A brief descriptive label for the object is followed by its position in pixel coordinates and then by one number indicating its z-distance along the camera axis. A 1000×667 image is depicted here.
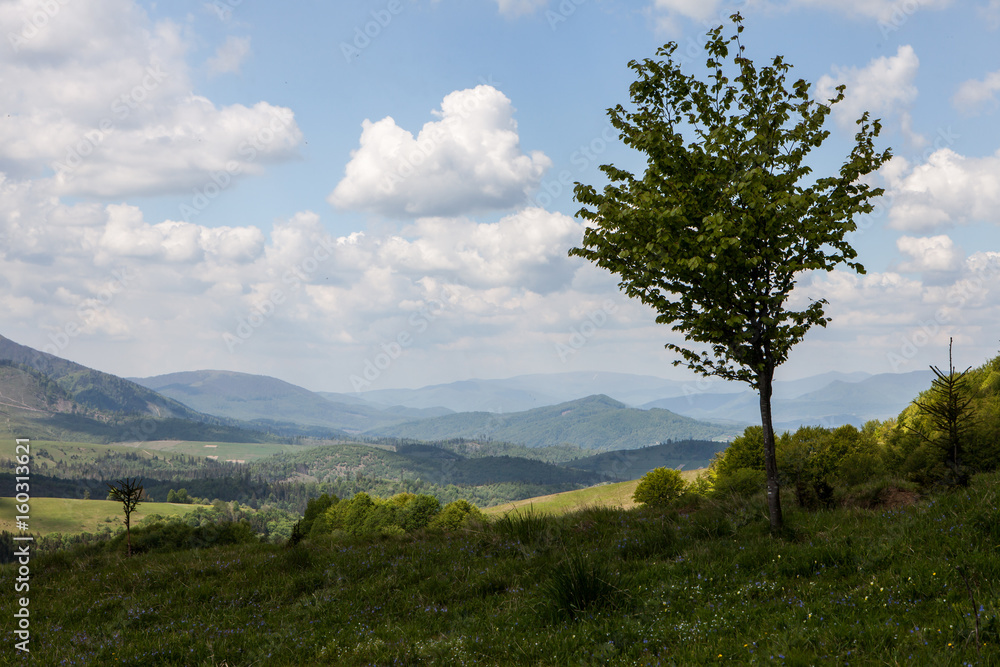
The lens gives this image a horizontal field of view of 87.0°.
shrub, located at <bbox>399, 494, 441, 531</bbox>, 47.03
